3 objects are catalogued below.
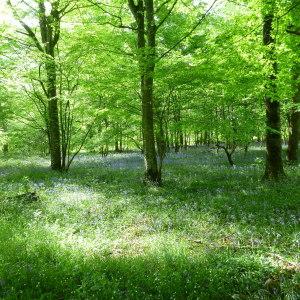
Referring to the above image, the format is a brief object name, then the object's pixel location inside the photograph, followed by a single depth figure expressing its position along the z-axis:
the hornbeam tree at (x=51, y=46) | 17.92
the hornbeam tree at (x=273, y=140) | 13.30
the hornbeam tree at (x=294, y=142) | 20.17
